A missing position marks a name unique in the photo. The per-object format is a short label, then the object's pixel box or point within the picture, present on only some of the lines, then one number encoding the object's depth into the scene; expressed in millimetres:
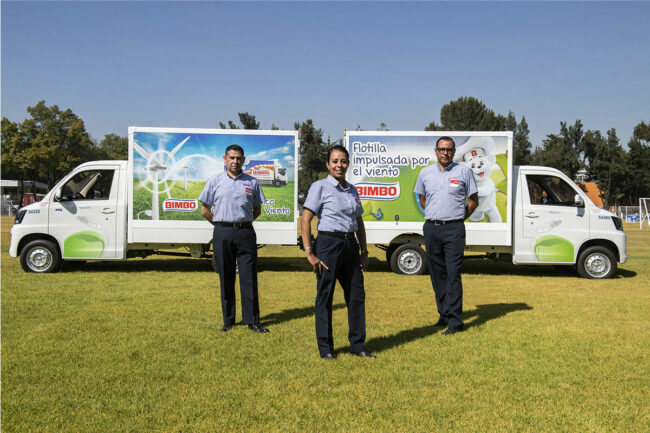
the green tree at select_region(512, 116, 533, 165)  71312
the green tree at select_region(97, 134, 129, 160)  79500
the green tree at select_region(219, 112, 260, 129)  50097
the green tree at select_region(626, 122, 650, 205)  62031
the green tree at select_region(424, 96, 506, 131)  70000
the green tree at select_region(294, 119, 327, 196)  54119
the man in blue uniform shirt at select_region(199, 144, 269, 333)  6379
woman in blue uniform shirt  5129
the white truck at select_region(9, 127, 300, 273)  11219
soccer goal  39966
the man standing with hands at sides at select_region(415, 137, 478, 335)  6414
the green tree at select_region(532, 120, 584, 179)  70625
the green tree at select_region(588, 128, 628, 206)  65312
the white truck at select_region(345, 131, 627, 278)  11180
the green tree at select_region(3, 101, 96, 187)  51375
